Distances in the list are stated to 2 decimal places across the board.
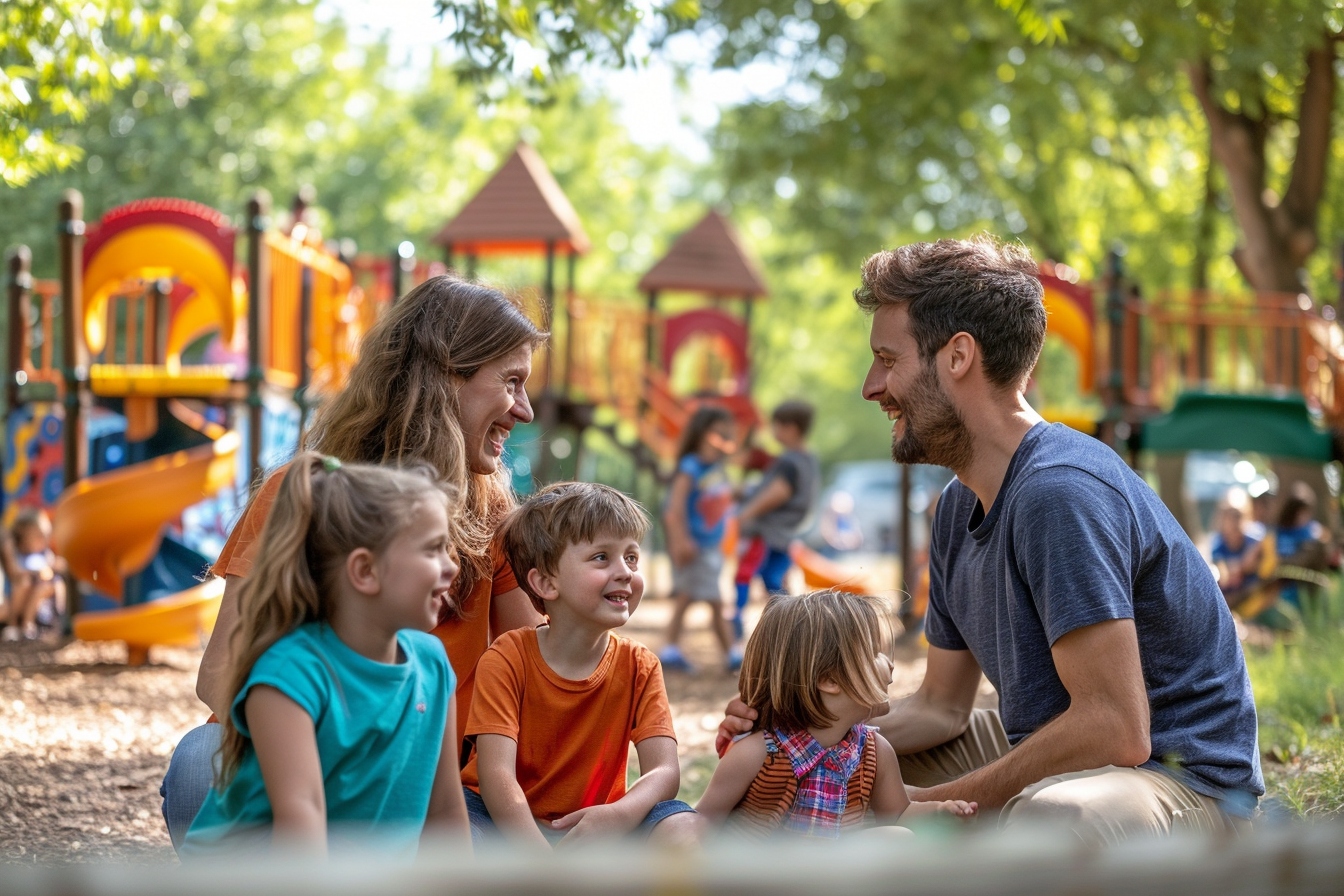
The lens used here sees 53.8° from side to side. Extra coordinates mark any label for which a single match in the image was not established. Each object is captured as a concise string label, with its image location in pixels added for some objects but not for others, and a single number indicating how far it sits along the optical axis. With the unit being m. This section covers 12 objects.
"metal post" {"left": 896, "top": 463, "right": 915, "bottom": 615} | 11.77
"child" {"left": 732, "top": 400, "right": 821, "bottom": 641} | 9.26
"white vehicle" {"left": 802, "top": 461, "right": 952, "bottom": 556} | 23.91
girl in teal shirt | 2.16
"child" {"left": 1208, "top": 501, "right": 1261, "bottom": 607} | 10.84
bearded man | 2.48
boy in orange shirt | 2.71
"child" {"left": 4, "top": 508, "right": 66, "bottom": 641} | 9.33
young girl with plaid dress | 2.83
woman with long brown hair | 2.82
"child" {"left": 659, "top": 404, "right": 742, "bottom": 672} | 8.92
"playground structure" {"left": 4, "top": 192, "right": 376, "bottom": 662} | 8.27
